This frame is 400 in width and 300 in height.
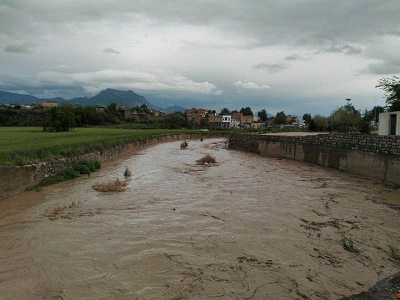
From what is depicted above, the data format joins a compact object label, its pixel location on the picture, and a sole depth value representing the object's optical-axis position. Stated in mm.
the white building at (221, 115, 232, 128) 118375
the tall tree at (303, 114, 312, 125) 127800
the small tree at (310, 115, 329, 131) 76806
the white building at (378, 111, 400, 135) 26312
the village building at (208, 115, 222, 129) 115006
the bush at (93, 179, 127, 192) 14173
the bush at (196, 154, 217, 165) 25661
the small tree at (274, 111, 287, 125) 128375
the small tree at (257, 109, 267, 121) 144125
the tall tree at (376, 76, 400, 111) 36625
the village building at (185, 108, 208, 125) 116225
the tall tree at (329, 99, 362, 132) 64250
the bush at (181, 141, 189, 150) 41469
